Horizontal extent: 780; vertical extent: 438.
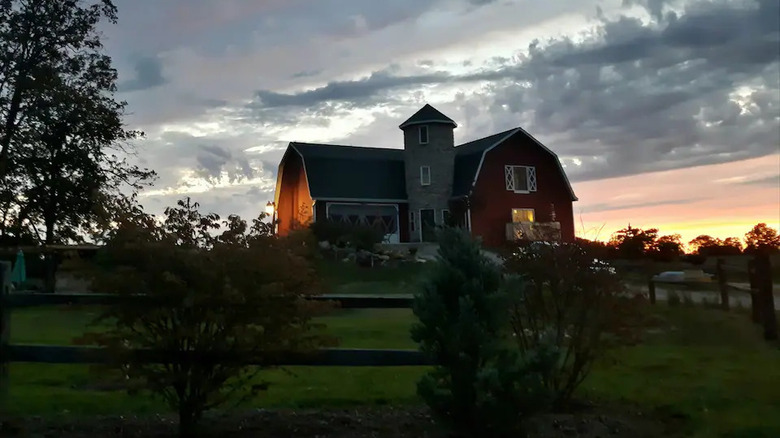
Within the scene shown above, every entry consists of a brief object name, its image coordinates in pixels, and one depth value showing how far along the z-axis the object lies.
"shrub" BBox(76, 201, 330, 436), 5.52
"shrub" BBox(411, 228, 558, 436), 5.18
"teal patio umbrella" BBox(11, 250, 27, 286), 25.45
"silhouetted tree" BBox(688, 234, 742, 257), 44.83
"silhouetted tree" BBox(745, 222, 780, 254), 46.99
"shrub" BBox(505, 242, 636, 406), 6.82
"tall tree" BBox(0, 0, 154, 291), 27.81
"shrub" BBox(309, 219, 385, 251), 34.69
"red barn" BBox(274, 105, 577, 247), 41.69
